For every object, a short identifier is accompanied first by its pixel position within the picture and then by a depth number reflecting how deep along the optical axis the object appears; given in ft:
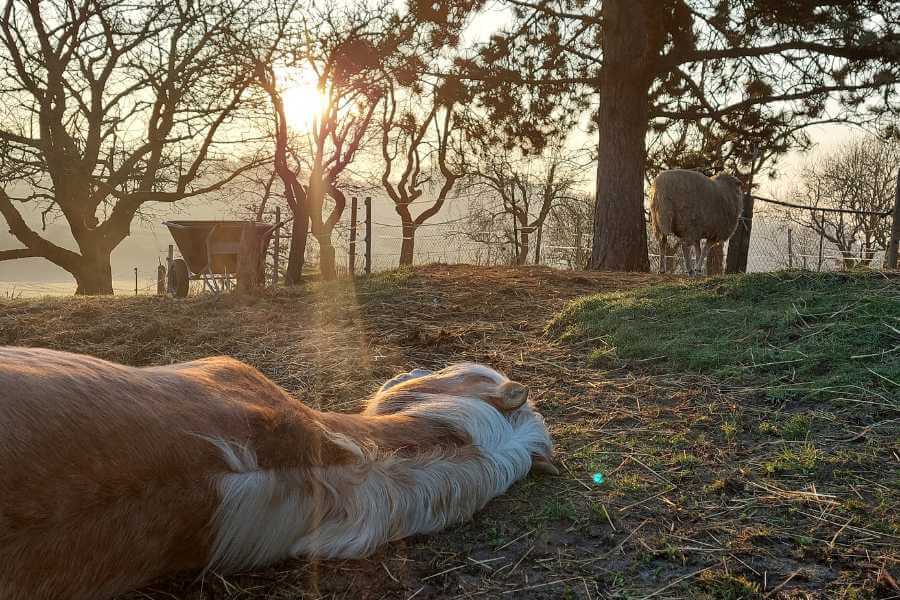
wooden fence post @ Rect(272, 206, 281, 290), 55.88
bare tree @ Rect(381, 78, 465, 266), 67.05
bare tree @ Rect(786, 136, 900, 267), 80.33
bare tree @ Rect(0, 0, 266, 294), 47.50
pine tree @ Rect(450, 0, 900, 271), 28.48
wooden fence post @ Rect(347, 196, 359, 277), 48.29
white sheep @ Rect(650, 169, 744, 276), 31.40
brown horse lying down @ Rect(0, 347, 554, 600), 4.52
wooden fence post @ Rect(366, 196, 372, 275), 46.11
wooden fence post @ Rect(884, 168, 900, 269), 26.35
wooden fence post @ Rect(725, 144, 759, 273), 30.04
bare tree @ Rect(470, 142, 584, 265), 82.74
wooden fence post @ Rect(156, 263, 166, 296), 64.21
